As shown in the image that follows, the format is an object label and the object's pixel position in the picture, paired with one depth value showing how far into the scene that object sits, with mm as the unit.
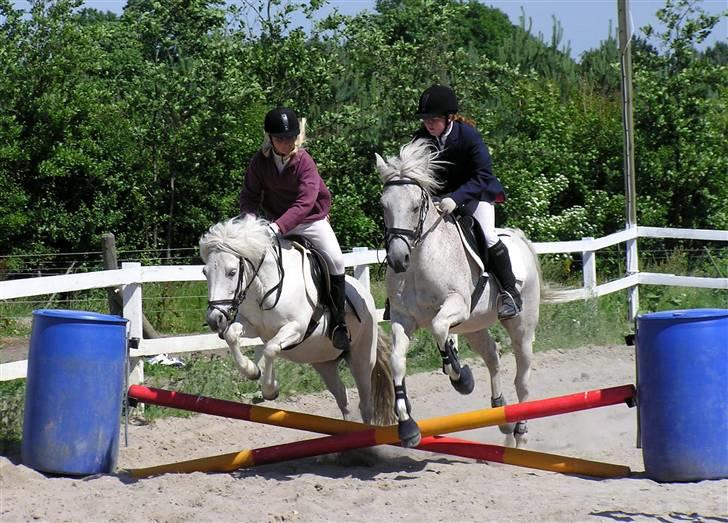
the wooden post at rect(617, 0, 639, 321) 29152
